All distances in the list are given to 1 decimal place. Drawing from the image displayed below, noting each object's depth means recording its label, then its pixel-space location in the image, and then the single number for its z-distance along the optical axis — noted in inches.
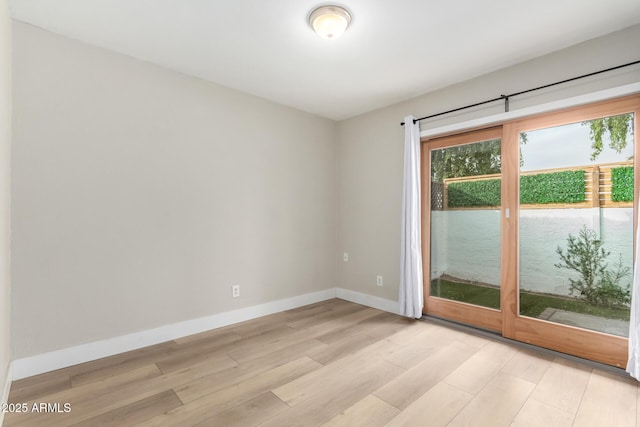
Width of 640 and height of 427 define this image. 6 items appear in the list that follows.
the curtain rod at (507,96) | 85.1
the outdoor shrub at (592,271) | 89.0
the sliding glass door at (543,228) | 88.7
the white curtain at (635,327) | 77.9
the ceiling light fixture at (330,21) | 76.9
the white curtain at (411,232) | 126.9
